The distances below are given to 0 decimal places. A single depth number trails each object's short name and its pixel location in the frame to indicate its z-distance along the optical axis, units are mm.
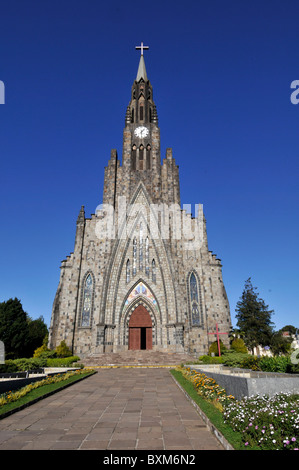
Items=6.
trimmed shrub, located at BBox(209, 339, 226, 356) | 27312
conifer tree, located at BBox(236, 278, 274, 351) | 40594
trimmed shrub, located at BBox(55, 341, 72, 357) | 26547
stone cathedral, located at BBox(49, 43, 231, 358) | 28938
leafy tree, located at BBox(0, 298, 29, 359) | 35125
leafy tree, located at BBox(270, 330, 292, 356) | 39438
